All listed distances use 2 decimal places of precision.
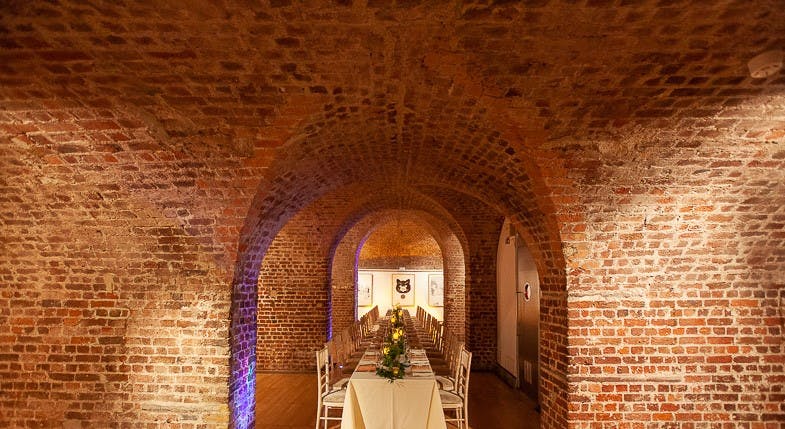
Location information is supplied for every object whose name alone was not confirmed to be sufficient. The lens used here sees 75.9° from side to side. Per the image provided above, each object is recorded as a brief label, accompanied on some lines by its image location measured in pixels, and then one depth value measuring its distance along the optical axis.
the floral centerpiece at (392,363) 5.16
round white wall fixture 3.18
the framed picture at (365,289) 20.28
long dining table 4.95
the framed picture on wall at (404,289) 20.25
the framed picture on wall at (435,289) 20.34
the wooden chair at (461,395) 5.55
